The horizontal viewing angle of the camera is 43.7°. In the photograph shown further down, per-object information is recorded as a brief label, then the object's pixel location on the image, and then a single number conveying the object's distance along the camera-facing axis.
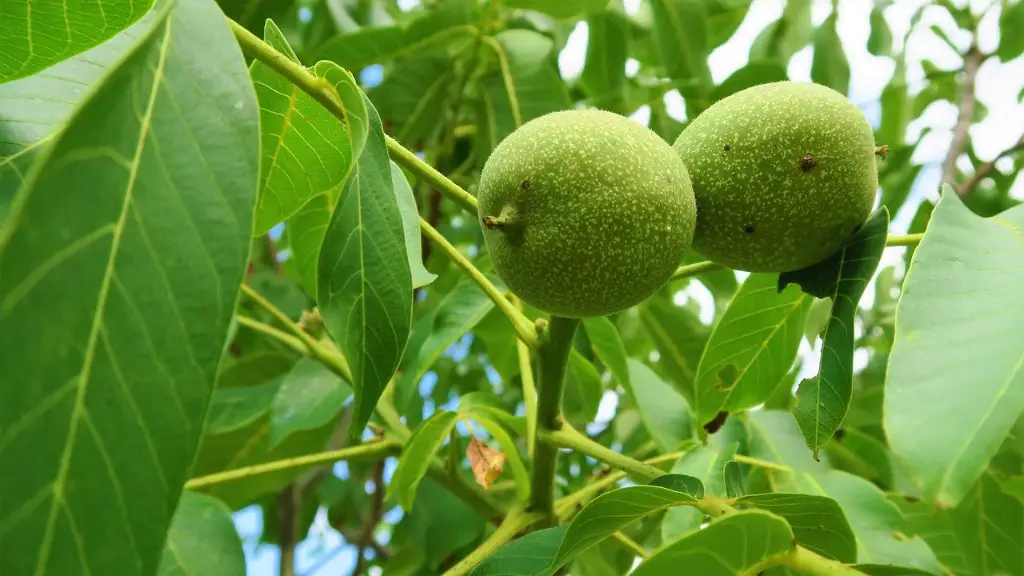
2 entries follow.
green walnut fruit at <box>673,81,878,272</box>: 0.25
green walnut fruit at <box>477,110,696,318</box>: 0.24
